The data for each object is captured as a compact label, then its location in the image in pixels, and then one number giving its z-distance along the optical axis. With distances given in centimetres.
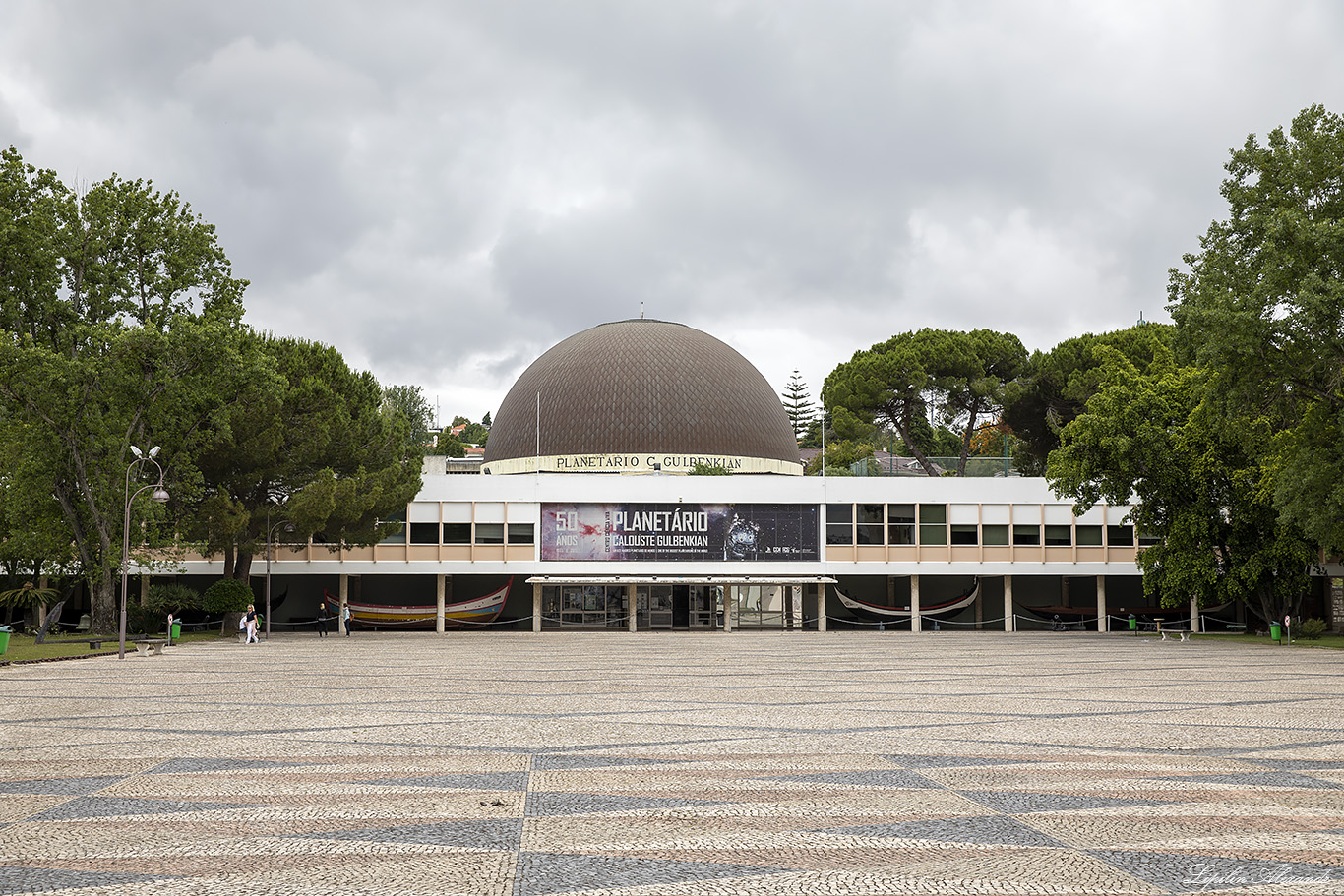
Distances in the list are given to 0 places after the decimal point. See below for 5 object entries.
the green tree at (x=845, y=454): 6244
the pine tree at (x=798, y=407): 11125
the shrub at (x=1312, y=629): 3597
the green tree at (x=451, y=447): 8431
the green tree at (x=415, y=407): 8548
